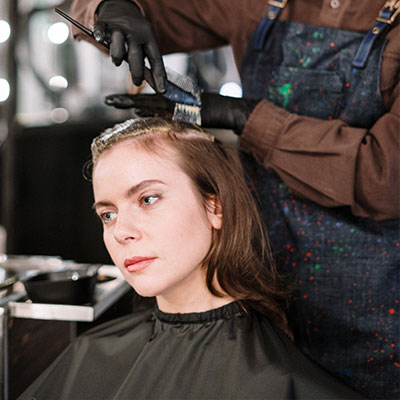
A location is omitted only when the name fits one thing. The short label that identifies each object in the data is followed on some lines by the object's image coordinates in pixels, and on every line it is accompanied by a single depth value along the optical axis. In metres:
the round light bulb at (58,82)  3.29
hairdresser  1.08
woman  1.03
